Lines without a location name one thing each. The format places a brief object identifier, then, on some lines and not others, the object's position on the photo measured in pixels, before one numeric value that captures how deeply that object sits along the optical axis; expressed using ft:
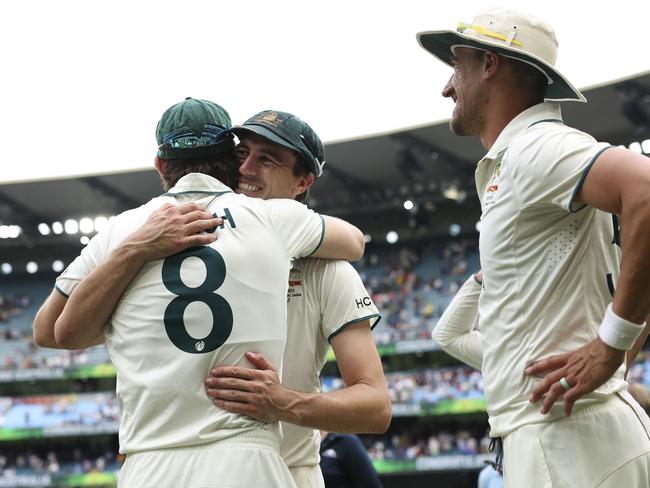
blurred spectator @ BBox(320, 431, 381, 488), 16.85
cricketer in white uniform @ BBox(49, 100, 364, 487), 8.16
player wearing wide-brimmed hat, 7.75
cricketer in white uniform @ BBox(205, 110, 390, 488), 9.82
